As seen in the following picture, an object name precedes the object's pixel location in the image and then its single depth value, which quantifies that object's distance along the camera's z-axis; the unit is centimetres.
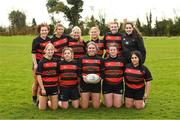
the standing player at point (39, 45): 588
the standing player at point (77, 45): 607
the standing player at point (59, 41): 597
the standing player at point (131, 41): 587
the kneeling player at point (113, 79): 574
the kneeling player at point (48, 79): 561
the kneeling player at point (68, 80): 566
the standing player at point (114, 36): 598
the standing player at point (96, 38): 595
